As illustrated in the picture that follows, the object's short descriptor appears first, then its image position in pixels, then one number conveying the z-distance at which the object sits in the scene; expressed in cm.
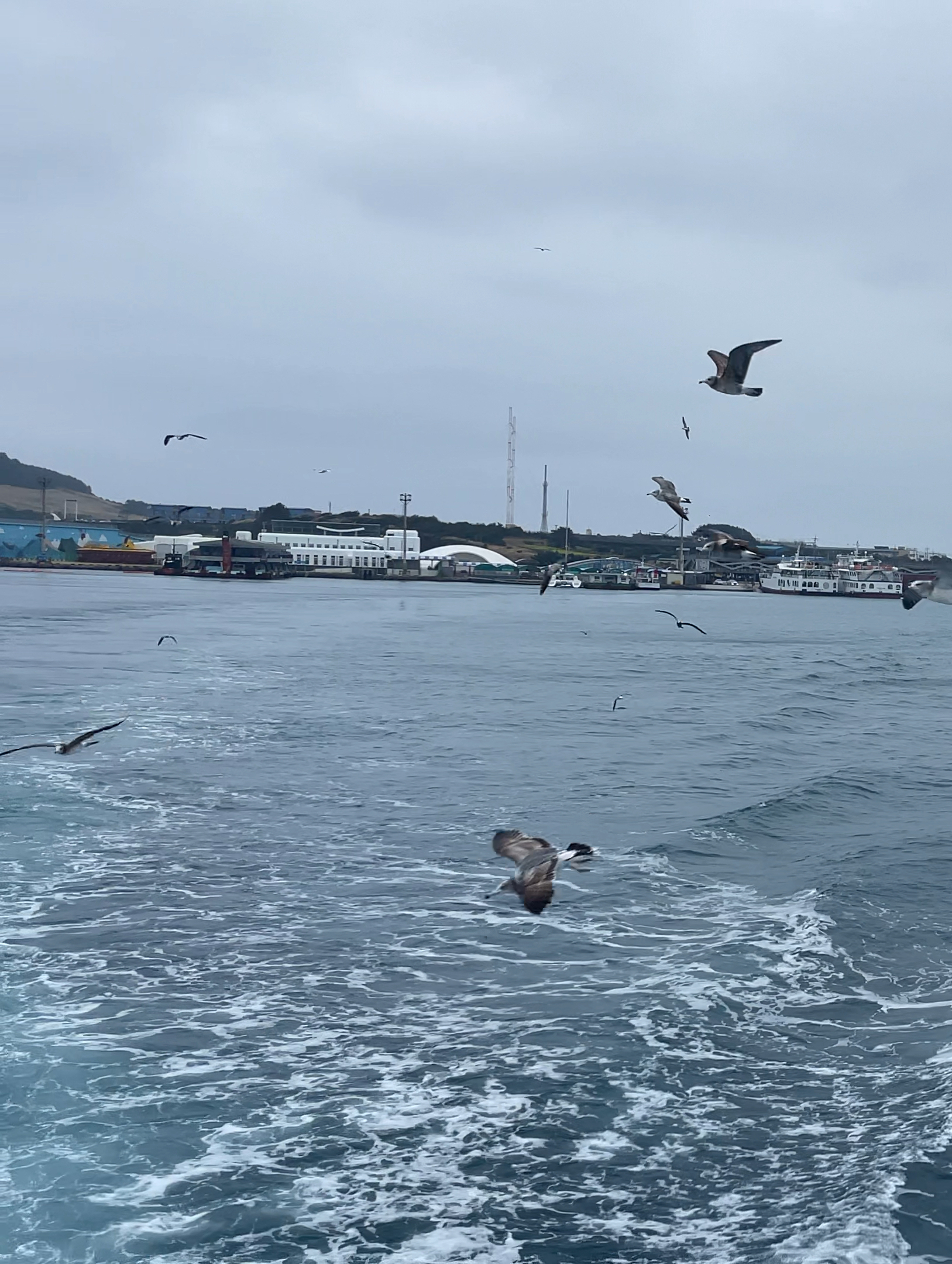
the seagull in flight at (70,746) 1235
